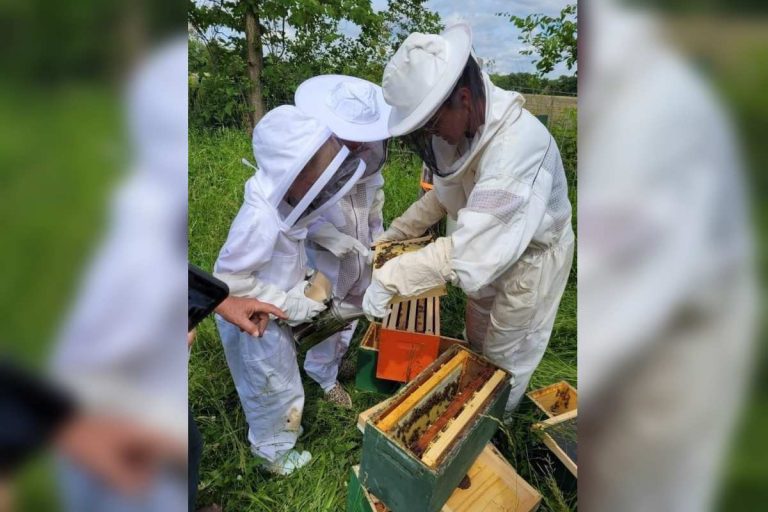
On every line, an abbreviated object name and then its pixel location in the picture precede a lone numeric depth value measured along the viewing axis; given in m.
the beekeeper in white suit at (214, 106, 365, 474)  2.13
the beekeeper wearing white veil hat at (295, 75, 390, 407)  2.60
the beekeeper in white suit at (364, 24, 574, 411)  1.92
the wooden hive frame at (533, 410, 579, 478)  2.27
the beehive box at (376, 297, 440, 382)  2.86
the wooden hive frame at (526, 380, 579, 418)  3.05
